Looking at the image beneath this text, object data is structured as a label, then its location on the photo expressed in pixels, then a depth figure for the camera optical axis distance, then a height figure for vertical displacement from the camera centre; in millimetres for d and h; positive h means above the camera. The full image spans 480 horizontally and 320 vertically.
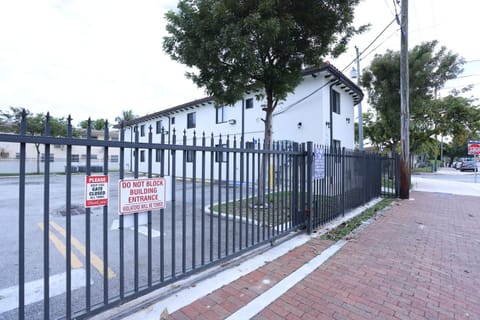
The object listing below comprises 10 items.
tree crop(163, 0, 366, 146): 6121 +3131
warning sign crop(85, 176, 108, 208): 2209 -268
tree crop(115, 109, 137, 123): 52356 +9792
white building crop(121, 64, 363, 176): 11422 +2469
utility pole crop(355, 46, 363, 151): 15003 +2502
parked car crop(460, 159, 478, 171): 33419 -512
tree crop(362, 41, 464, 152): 13680 +4706
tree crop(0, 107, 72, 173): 18905 +2728
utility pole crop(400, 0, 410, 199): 10102 +2205
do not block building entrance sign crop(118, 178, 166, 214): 2521 -354
